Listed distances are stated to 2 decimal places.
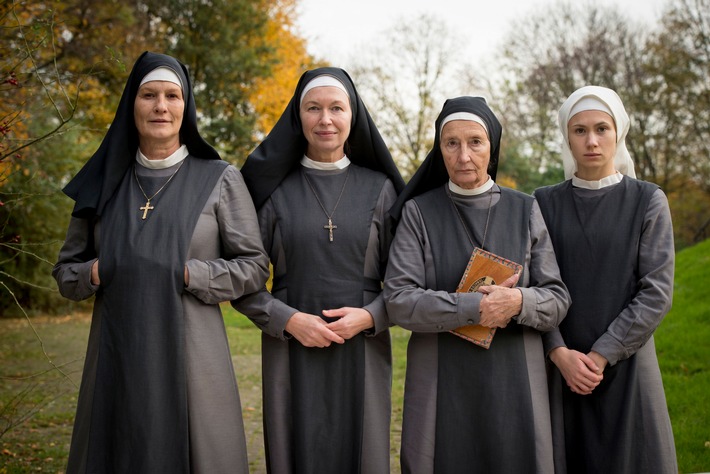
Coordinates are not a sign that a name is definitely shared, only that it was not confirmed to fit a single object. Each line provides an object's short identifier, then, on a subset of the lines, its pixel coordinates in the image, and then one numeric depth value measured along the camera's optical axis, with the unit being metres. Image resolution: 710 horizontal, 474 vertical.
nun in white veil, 3.26
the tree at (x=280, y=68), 19.48
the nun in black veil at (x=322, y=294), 3.48
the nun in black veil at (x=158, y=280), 3.25
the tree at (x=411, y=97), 26.61
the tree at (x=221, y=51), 18.75
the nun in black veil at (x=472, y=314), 3.22
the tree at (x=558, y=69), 25.48
